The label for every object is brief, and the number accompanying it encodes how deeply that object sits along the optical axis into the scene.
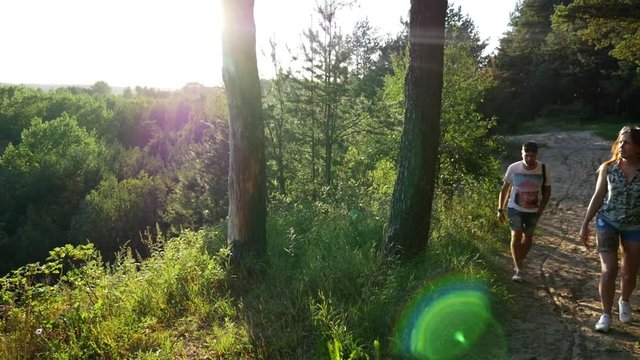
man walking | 5.38
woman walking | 3.98
